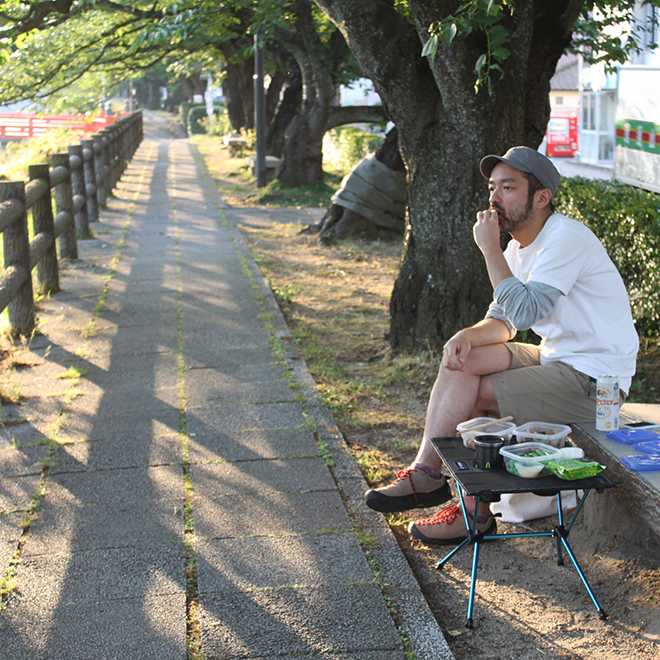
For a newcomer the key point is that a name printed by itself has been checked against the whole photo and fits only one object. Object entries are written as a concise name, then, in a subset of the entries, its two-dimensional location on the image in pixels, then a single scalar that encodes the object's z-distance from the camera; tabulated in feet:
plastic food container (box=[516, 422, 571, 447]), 9.53
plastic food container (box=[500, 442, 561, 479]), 8.75
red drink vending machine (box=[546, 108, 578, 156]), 109.40
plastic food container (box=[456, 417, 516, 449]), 9.73
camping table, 8.50
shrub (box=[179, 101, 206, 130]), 169.50
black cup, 9.12
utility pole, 52.01
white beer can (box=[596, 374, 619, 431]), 9.80
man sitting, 10.15
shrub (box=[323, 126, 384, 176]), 62.64
